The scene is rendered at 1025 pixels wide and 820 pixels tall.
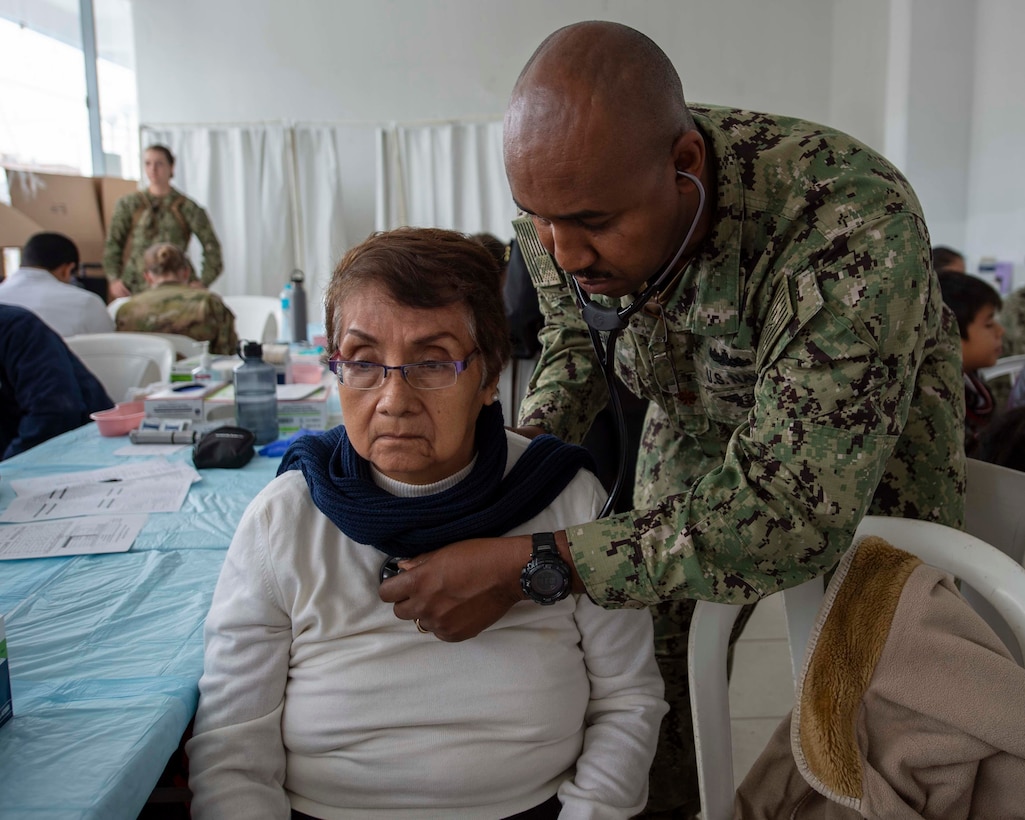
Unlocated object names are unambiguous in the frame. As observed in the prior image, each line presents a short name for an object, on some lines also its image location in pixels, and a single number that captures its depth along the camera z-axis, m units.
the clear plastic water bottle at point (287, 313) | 4.15
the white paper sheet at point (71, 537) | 1.51
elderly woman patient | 1.11
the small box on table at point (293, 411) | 2.46
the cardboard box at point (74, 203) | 5.94
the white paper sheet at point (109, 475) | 1.89
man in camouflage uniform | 1.04
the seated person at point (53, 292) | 3.82
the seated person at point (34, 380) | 2.62
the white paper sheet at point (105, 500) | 1.72
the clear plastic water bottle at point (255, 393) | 2.37
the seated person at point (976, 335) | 2.60
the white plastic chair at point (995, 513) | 1.42
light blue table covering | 0.86
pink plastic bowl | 2.40
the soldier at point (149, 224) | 5.92
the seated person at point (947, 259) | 3.79
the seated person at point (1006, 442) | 1.89
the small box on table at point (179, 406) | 2.45
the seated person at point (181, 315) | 3.99
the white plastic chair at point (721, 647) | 1.19
